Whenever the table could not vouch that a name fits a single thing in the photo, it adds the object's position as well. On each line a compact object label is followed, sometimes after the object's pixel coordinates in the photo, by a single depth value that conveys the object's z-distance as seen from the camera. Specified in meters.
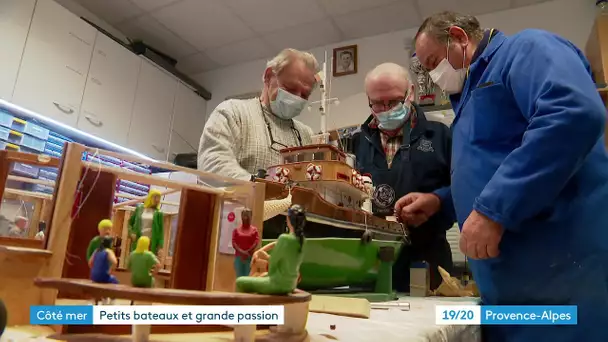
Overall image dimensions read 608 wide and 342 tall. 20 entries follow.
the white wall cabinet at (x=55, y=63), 2.54
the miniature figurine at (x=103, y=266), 0.40
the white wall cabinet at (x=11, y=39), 2.40
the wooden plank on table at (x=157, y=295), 0.35
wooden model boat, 0.79
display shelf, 2.39
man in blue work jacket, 0.68
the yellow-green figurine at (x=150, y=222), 0.48
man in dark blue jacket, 1.40
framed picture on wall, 3.26
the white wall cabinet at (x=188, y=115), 3.69
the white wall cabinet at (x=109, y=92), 2.94
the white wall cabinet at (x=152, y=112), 3.30
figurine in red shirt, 0.50
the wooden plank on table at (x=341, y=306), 0.66
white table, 0.53
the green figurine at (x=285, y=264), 0.40
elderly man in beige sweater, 1.10
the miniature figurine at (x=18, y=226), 0.76
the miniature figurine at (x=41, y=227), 0.82
